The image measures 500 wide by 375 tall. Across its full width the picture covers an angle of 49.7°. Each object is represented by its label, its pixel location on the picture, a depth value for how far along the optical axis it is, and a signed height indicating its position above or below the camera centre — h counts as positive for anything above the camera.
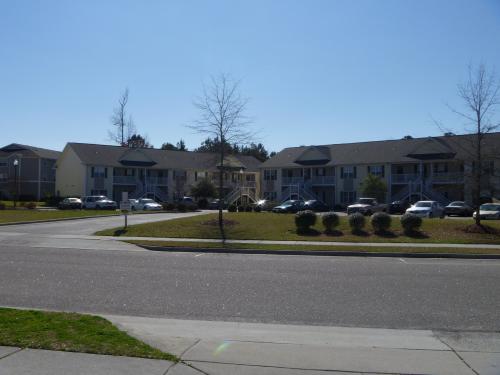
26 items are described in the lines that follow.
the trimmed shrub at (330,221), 26.73 -1.50
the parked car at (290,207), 47.31 -1.46
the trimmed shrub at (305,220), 26.56 -1.45
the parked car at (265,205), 50.96 -1.41
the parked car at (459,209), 41.91 -1.43
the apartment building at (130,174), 64.12 +2.01
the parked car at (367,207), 42.72 -1.28
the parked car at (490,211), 37.50 -1.39
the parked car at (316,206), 51.18 -1.44
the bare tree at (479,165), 26.08 +1.31
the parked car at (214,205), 58.64 -1.61
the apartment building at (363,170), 53.91 +2.36
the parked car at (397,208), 47.28 -1.49
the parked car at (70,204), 54.12 -1.43
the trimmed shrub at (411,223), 25.53 -1.51
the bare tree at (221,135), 29.14 +2.99
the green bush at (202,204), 58.56 -1.49
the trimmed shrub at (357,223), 26.42 -1.57
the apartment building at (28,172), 74.62 +2.51
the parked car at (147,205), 51.81 -1.46
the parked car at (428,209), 37.78 -1.27
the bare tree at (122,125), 80.25 +9.72
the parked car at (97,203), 53.69 -1.32
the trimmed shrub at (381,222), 25.97 -1.49
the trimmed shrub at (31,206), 47.83 -1.48
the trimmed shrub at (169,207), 48.00 -1.50
